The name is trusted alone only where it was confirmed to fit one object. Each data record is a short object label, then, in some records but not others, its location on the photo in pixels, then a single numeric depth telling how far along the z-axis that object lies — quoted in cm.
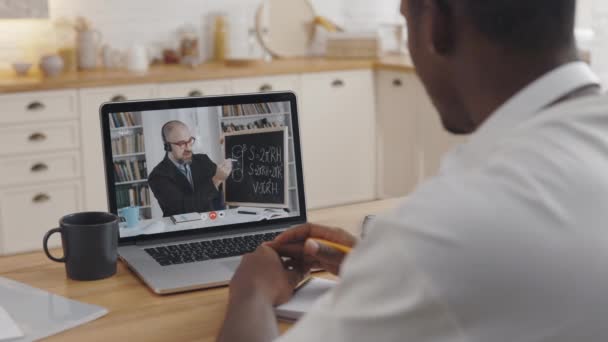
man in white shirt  66
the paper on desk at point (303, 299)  125
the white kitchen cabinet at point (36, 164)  363
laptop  158
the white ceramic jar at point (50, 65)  389
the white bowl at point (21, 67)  394
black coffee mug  143
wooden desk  121
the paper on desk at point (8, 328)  117
